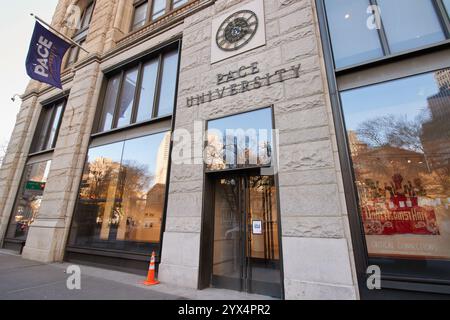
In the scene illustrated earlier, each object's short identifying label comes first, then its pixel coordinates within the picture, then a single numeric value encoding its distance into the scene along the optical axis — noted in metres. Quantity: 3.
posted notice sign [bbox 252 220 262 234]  5.36
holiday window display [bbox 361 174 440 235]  4.03
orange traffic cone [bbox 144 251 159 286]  5.55
